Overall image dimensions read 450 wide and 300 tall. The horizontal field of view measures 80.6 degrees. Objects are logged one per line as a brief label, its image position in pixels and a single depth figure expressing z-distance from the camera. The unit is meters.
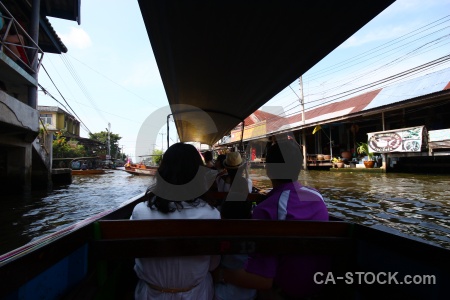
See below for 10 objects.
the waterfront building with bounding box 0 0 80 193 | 6.34
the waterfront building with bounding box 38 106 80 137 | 27.45
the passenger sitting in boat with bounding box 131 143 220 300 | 1.27
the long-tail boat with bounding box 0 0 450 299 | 1.22
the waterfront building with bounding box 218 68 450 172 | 10.73
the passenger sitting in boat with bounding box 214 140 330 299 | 1.33
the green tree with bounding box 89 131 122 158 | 42.65
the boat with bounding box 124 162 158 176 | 19.75
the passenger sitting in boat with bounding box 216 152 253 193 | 2.92
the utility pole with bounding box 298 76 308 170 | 17.95
